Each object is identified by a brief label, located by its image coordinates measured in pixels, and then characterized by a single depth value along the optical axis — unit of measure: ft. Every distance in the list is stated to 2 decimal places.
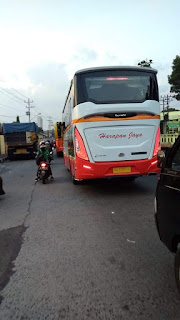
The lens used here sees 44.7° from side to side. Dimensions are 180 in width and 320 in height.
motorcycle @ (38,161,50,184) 26.34
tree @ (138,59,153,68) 78.02
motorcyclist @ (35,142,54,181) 27.44
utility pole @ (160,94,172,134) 109.02
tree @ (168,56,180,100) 95.09
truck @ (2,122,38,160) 58.22
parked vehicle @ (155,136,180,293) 6.83
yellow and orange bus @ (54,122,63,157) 57.50
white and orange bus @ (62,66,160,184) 18.17
